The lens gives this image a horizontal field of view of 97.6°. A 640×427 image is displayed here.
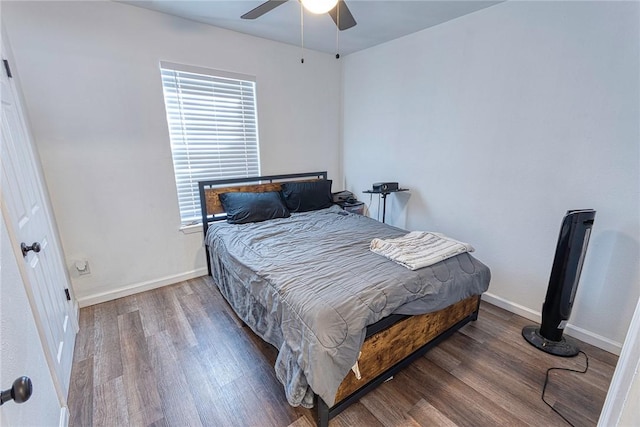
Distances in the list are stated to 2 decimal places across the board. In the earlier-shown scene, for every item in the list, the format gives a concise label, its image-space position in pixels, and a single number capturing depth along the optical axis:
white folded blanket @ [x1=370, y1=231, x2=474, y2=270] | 1.89
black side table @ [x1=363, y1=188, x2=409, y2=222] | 3.08
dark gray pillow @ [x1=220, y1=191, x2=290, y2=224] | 2.89
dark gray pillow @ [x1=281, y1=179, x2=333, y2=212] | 3.34
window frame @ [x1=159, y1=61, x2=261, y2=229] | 2.70
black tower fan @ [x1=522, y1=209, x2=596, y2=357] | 1.83
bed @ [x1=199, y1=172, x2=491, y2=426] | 1.40
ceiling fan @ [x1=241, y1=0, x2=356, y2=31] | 1.58
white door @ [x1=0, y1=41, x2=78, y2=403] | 1.36
